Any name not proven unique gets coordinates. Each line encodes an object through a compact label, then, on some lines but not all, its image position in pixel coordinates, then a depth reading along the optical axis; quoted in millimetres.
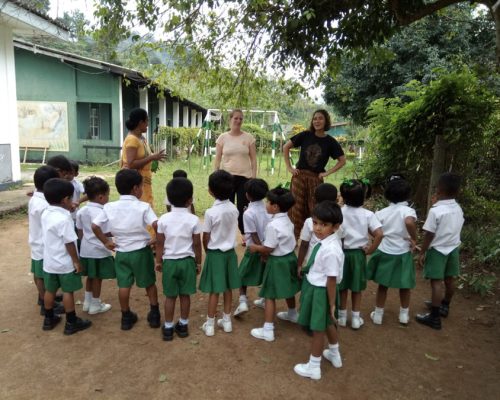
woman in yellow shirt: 3746
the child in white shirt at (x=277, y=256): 2916
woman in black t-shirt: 4195
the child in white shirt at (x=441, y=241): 3174
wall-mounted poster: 13688
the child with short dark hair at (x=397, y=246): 3156
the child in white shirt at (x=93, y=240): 3160
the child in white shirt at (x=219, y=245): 2945
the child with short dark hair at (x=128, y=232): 2932
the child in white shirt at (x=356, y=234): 3033
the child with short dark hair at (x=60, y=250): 2854
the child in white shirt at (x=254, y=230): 3119
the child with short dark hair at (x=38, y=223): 3155
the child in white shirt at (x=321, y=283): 2465
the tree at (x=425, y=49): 11711
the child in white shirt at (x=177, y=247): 2840
